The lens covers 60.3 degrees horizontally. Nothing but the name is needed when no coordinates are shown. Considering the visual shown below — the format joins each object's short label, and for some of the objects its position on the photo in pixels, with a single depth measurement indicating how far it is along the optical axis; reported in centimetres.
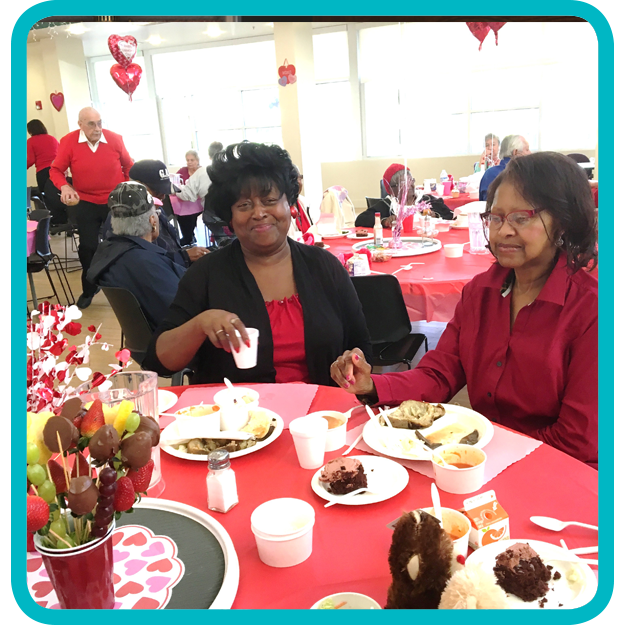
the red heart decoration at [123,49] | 637
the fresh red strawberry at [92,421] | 73
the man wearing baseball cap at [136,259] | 275
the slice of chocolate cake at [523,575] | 75
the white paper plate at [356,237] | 414
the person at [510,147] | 489
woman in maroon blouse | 135
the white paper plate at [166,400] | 153
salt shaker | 101
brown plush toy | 68
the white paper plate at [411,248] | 343
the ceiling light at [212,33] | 989
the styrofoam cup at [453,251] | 329
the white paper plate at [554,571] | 74
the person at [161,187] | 379
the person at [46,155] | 648
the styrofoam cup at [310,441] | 115
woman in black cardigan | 192
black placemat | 82
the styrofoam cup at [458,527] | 83
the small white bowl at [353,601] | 74
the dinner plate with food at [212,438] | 125
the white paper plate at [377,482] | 102
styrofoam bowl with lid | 85
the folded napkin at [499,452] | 112
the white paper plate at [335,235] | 432
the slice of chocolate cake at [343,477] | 104
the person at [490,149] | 667
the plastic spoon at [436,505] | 83
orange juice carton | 88
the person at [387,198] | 441
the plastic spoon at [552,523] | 91
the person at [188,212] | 739
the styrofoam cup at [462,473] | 103
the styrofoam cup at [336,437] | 124
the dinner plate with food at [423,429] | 121
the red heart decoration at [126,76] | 688
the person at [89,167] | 548
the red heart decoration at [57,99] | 1116
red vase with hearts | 71
